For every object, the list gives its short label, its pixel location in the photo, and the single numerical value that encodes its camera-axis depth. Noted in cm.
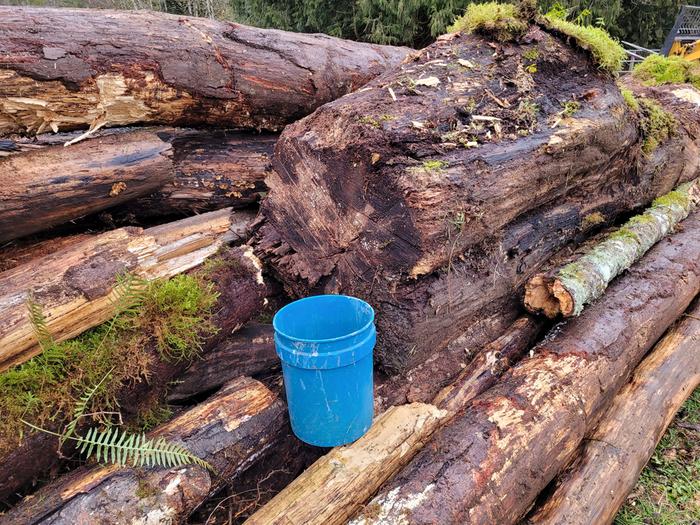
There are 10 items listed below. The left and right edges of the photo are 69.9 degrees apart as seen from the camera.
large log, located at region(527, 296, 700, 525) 245
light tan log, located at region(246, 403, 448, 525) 209
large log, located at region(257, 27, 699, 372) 265
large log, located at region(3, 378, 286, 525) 197
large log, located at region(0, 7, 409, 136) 285
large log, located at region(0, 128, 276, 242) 282
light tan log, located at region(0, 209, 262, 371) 230
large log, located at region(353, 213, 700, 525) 215
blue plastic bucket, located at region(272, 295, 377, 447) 218
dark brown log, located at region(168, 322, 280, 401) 276
